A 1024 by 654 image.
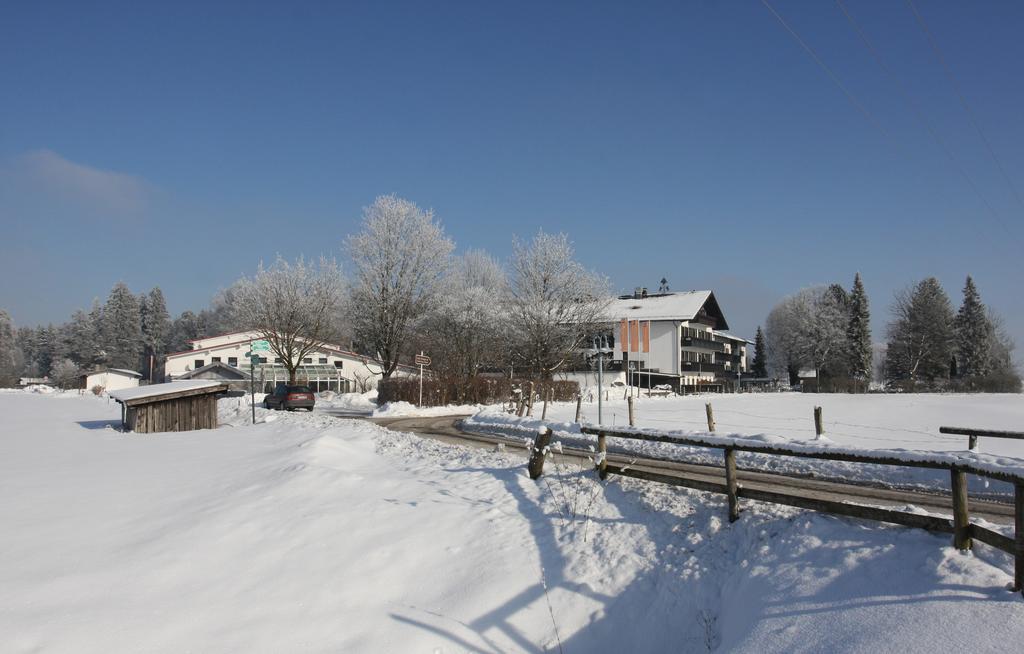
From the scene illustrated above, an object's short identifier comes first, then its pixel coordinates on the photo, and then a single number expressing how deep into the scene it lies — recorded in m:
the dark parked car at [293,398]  34.88
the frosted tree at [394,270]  44.97
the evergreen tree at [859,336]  77.31
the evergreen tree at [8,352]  99.19
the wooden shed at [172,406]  20.14
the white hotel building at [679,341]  71.44
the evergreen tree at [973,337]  72.19
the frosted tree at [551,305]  46.69
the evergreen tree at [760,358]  110.00
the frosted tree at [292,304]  50.66
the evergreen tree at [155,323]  111.26
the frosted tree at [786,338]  89.54
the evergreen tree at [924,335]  73.25
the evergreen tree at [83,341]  101.25
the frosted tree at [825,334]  82.50
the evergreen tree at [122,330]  102.31
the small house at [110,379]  76.25
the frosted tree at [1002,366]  61.84
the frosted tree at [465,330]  49.75
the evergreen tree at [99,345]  101.00
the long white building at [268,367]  58.34
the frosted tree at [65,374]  95.19
